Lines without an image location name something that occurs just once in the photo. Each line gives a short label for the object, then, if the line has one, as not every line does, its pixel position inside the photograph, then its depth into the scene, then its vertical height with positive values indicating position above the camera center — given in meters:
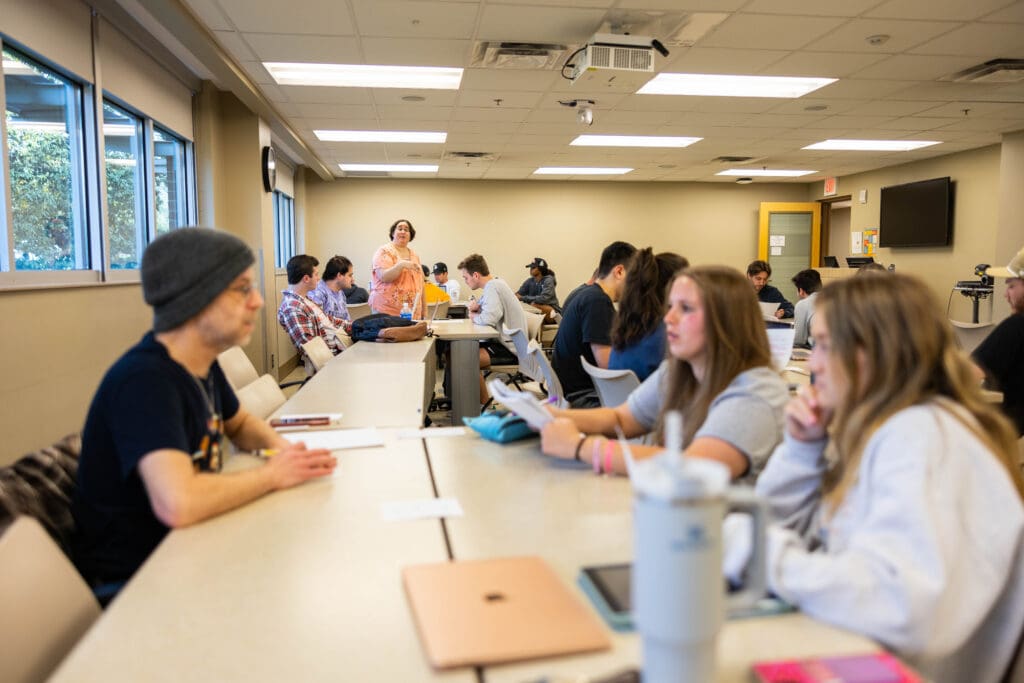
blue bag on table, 2.12 -0.46
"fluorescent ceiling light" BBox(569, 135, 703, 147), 8.29 +1.52
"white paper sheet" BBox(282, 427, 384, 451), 2.10 -0.49
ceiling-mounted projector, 4.46 +1.37
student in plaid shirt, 4.80 -0.32
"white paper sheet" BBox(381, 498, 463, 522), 1.51 -0.50
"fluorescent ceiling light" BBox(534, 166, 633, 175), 10.78 +1.54
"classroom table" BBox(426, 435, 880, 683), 0.94 -0.50
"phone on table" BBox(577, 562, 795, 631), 1.03 -0.48
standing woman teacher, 6.21 -0.06
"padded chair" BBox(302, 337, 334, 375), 4.08 -0.46
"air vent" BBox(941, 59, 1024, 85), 5.17 +1.46
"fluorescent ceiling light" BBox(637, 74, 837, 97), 5.73 +1.52
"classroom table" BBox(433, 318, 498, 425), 5.60 -0.77
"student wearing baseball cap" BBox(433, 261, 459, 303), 10.25 -0.13
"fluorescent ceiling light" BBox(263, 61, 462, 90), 5.54 +1.54
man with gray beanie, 1.45 -0.31
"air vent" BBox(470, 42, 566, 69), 4.80 +1.47
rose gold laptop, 0.95 -0.49
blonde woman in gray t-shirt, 1.67 -0.28
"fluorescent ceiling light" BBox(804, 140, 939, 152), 8.57 +1.52
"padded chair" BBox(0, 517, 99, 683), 1.08 -0.53
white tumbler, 0.68 -0.27
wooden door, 12.20 +0.56
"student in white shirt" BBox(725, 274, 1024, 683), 0.98 -0.33
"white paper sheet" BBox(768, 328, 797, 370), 3.71 -0.35
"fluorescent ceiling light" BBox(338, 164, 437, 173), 10.51 +1.55
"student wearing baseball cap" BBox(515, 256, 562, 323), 9.32 -0.24
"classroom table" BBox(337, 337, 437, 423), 4.19 -0.49
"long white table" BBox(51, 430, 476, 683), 0.94 -0.51
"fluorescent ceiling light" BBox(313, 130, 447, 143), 7.99 +1.53
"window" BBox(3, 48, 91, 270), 3.59 +0.57
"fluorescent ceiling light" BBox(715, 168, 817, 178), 10.86 +1.53
